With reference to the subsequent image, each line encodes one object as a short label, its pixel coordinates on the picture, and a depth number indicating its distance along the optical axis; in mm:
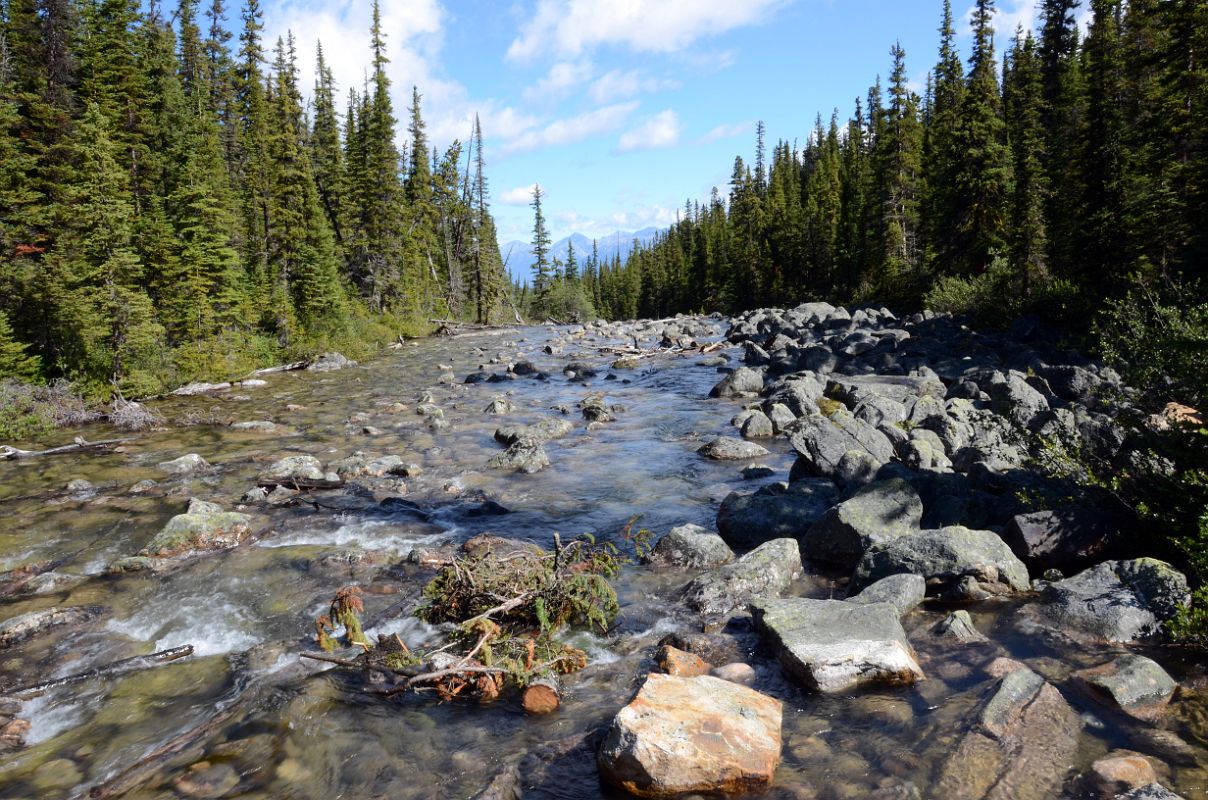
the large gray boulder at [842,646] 4934
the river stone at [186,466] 12094
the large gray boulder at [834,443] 9781
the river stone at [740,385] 19500
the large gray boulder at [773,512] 8273
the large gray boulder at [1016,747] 3783
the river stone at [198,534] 8430
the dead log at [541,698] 5000
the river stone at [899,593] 5863
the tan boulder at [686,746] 3896
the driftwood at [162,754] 4367
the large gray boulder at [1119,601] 5160
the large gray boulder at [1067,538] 6344
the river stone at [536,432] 14461
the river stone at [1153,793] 3376
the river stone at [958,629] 5473
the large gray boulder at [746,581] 6582
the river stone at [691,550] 7711
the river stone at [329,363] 27986
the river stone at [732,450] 12305
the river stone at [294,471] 11317
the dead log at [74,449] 13258
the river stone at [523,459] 12281
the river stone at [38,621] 6426
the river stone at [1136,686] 4293
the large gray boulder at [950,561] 6168
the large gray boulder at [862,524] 7184
